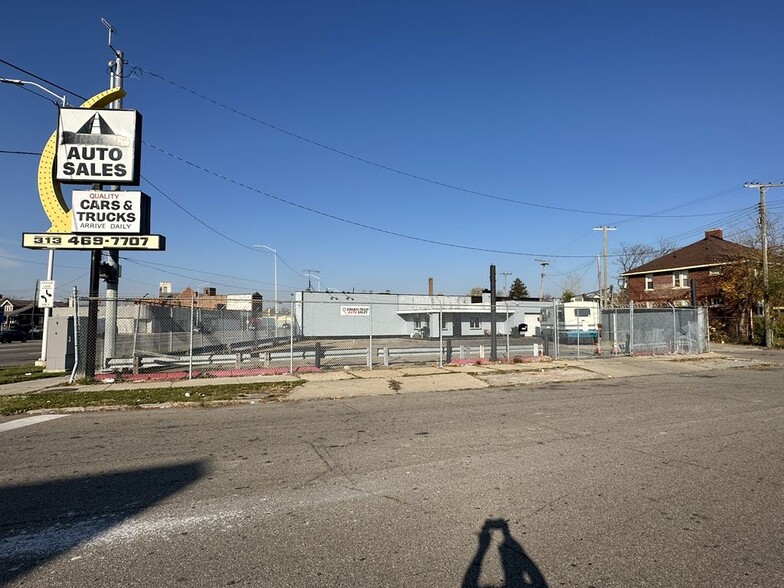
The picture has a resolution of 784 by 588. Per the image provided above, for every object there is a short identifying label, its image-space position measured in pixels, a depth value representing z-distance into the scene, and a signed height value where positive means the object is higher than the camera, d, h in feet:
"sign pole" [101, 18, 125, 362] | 51.70 +3.01
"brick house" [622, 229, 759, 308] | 127.65 +13.65
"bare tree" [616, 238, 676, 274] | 231.83 +30.39
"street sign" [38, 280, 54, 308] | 50.26 +2.61
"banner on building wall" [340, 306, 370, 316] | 73.67 +1.59
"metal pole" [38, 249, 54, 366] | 60.17 +0.81
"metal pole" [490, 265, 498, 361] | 64.18 -1.43
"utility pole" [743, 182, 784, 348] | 103.60 +9.65
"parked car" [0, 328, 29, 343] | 172.86 -5.19
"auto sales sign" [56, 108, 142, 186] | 49.57 +16.81
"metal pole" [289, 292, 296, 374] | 51.70 -2.39
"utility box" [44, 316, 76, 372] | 57.67 -2.66
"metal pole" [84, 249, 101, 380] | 47.63 -0.61
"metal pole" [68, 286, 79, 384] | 46.29 -0.27
